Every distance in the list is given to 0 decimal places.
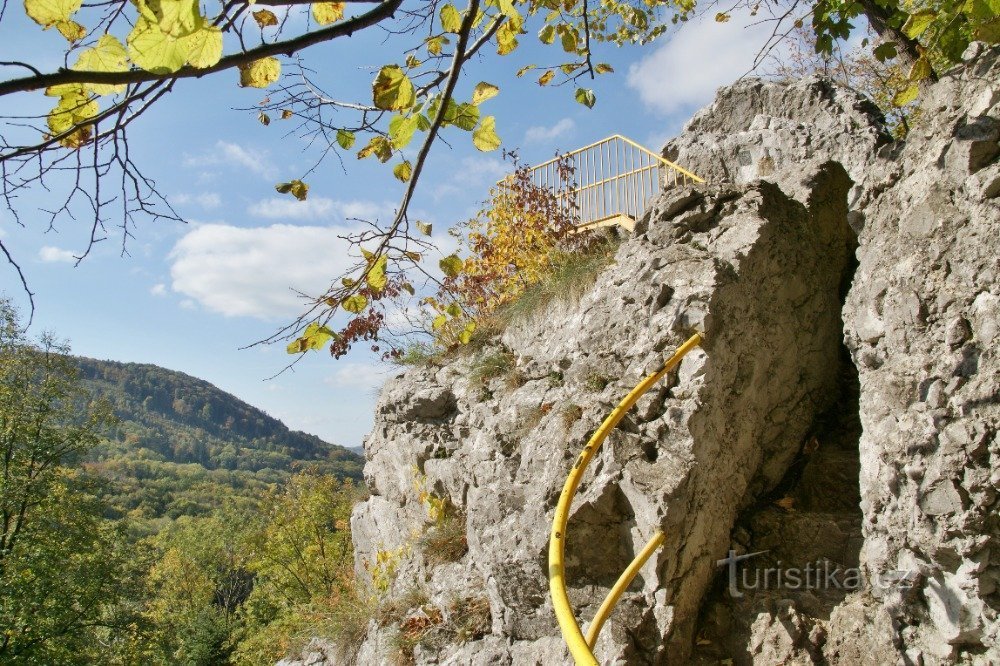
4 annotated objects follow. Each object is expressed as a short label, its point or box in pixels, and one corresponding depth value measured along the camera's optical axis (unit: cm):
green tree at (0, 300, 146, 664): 1267
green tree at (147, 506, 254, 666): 3362
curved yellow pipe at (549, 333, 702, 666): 290
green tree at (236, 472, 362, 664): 2467
